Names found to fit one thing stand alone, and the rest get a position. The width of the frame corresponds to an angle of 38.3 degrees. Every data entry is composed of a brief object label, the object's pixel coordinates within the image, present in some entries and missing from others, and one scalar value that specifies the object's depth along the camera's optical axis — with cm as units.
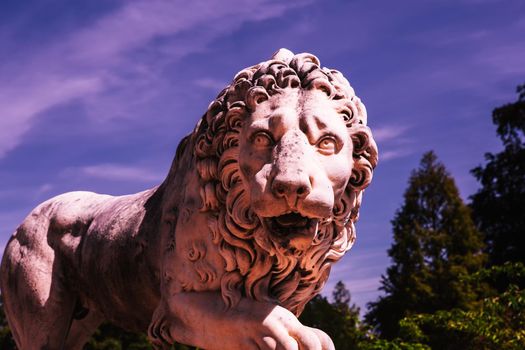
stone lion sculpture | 353
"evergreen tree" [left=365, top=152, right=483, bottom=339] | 2305
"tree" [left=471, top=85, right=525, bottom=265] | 2630
